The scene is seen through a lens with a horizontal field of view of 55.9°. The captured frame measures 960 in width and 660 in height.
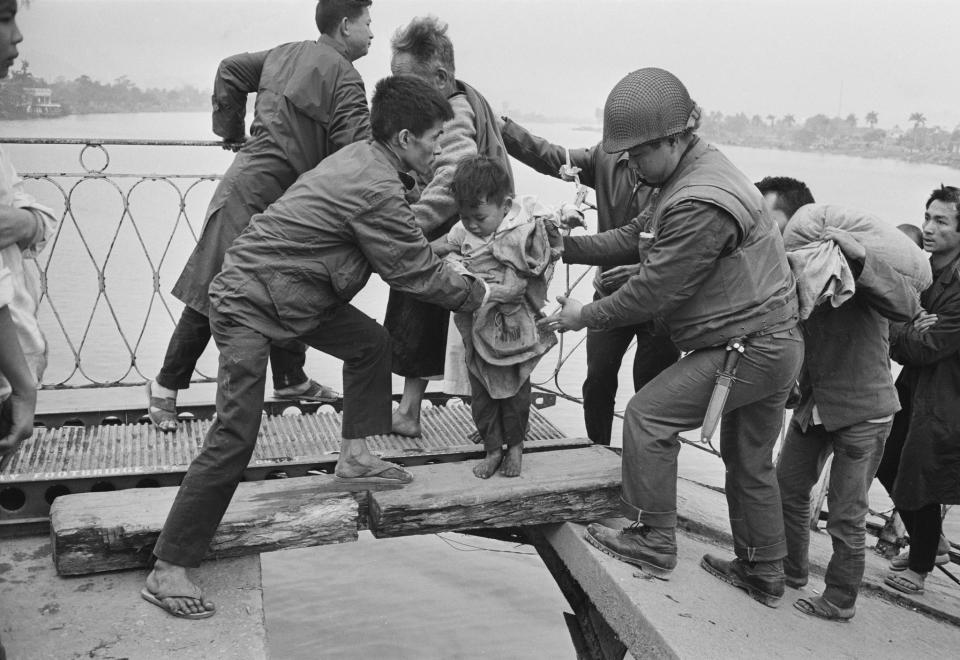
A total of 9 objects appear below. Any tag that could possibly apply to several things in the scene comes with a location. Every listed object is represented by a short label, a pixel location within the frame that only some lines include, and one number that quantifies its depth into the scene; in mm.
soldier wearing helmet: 2844
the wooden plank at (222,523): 2873
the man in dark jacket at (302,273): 2744
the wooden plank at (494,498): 3312
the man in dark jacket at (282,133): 3631
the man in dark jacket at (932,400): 3713
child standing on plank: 3199
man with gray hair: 3555
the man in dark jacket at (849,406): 3213
